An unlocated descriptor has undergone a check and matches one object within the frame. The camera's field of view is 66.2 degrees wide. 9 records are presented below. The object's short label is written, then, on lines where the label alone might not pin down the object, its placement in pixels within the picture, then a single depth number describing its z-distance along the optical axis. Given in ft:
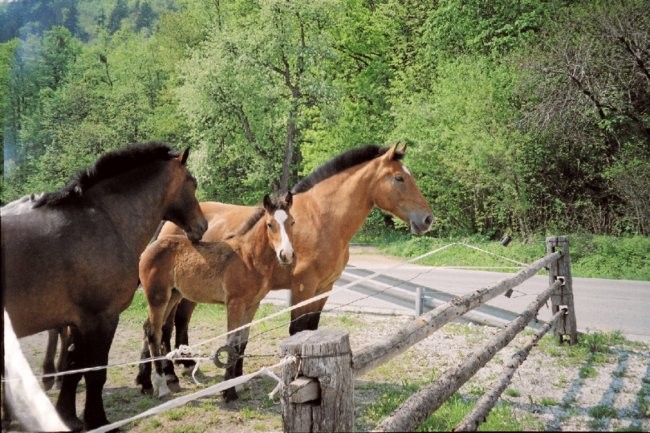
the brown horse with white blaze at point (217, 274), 16.92
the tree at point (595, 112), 45.11
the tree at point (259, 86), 70.64
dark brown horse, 11.39
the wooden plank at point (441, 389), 7.36
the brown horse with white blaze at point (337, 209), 17.85
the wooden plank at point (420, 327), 8.23
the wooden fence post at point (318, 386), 6.51
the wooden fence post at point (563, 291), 21.43
